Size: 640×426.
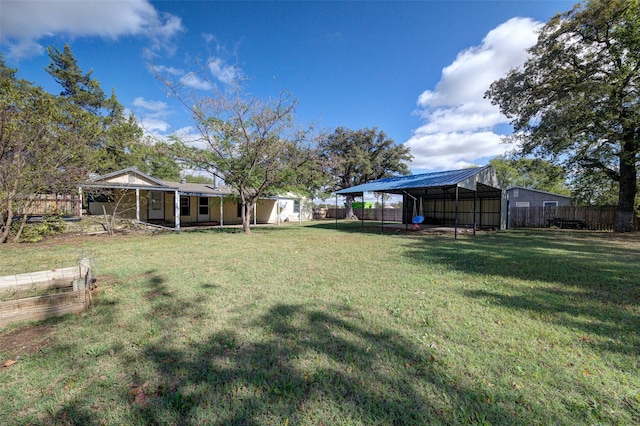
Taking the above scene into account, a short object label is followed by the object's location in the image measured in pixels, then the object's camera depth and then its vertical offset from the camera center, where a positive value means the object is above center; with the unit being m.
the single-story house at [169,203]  13.99 +0.25
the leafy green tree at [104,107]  20.92 +8.75
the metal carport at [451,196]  12.94 +0.96
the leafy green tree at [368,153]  28.53 +6.17
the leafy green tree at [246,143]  10.16 +2.69
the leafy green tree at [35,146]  7.30 +1.85
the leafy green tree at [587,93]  10.92 +5.64
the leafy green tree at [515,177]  34.53 +4.64
